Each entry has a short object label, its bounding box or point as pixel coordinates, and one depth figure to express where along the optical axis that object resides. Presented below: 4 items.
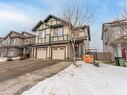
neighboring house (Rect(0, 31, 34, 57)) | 18.13
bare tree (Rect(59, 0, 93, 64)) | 8.33
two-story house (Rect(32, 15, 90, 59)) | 12.75
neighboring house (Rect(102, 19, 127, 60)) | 10.11
